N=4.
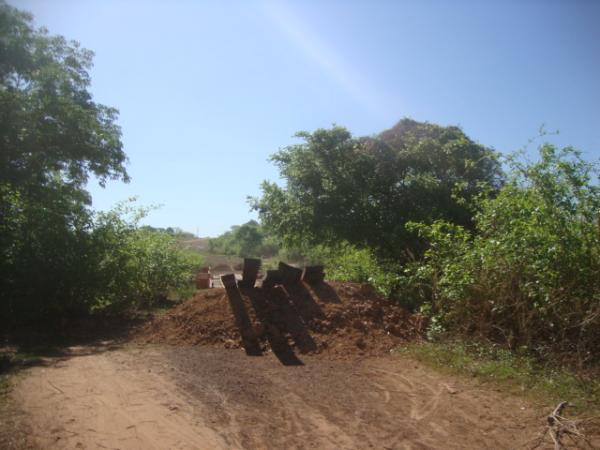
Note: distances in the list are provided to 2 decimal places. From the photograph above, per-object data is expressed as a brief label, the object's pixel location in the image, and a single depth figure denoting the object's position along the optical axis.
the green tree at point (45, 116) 9.90
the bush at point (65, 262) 7.96
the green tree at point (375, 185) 11.98
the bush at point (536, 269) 4.95
